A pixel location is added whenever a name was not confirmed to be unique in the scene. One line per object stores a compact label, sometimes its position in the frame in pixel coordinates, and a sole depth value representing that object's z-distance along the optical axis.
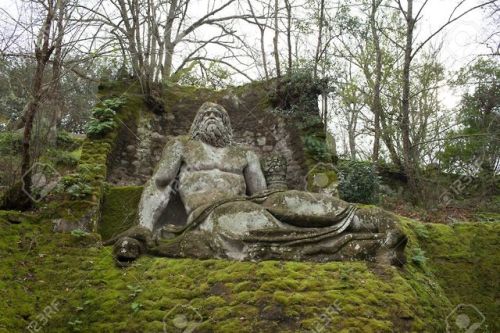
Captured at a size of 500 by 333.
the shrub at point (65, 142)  12.48
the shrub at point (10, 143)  10.30
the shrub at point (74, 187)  6.23
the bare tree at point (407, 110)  10.66
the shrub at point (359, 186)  8.87
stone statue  4.93
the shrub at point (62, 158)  10.01
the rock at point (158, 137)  8.57
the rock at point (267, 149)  8.83
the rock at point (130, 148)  8.12
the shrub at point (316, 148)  7.96
